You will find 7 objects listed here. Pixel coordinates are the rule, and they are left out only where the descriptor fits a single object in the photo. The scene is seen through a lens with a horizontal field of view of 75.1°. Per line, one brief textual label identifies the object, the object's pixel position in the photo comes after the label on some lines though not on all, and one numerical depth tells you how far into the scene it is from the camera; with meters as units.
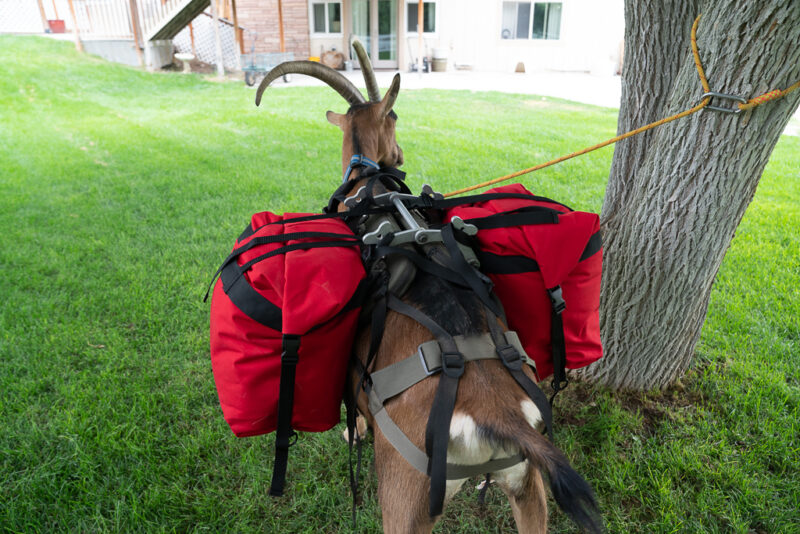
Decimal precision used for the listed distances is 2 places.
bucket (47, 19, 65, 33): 25.80
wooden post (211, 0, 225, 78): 16.19
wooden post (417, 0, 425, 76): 18.30
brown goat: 1.46
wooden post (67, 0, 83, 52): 17.59
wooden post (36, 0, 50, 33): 23.32
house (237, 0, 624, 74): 20.48
